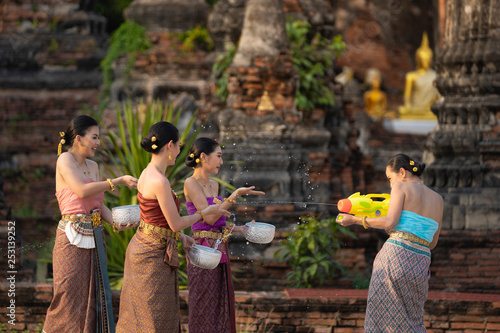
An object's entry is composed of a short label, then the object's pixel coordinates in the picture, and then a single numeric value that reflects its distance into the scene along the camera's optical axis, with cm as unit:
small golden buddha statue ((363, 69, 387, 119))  3726
